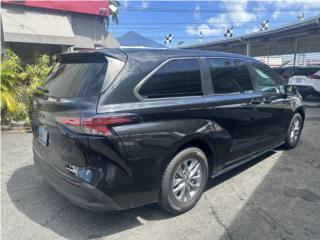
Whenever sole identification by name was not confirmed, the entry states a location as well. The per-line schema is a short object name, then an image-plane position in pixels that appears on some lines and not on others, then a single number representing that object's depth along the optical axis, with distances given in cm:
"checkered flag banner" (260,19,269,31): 2641
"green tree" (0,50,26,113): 551
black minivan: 221
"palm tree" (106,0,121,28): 1946
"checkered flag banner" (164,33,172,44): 3302
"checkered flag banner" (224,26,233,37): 2562
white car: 994
